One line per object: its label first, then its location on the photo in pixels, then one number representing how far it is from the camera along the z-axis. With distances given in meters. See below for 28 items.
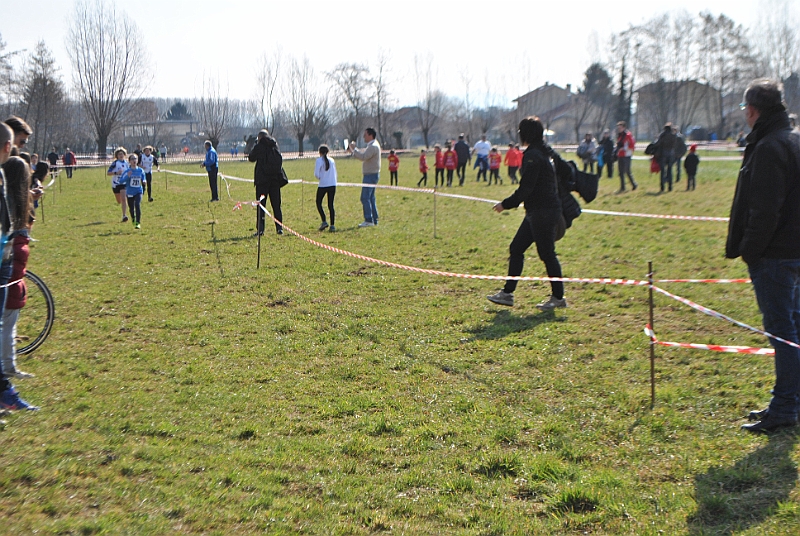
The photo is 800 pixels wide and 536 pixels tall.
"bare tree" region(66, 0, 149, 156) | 56.47
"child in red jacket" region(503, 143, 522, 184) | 27.53
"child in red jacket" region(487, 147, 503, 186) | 28.94
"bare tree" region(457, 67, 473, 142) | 88.19
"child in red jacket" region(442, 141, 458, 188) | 27.58
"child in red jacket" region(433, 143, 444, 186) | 27.56
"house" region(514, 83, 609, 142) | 81.38
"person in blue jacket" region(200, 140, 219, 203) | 22.05
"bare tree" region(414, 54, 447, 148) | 80.12
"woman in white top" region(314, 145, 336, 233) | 15.32
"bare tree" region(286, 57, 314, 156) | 69.62
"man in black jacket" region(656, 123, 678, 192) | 21.09
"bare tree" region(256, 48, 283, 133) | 63.66
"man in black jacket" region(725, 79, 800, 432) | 4.67
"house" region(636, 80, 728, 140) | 71.19
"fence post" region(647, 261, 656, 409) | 5.34
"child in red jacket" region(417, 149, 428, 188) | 28.37
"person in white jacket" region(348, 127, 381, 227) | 15.97
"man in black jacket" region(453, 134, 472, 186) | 28.50
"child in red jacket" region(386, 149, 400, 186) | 28.23
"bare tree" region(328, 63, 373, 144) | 80.44
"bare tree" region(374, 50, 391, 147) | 80.75
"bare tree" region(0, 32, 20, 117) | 47.81
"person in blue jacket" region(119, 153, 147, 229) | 16.72
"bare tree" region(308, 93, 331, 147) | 73.12
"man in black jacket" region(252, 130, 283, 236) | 14.24
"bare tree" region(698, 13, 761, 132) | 65.19
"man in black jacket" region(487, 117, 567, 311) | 8.19
